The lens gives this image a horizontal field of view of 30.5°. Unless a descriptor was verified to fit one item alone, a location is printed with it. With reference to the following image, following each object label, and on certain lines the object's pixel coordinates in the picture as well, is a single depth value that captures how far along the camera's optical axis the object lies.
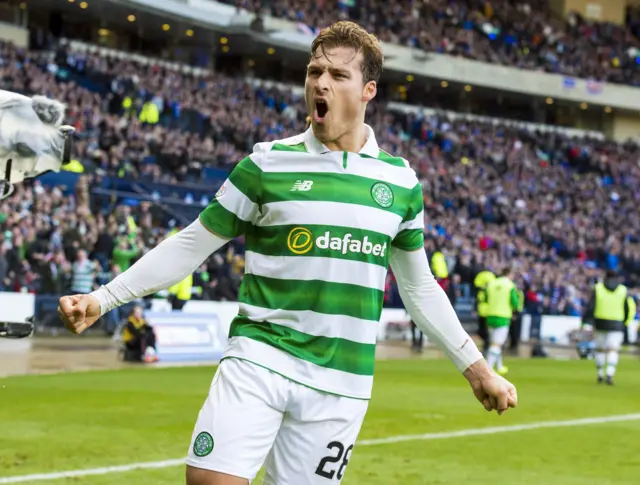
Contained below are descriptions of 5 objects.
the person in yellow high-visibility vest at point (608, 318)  20.92
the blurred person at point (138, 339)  21.30
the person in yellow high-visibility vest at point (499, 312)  22.47
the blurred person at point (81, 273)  24.91
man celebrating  4.47
